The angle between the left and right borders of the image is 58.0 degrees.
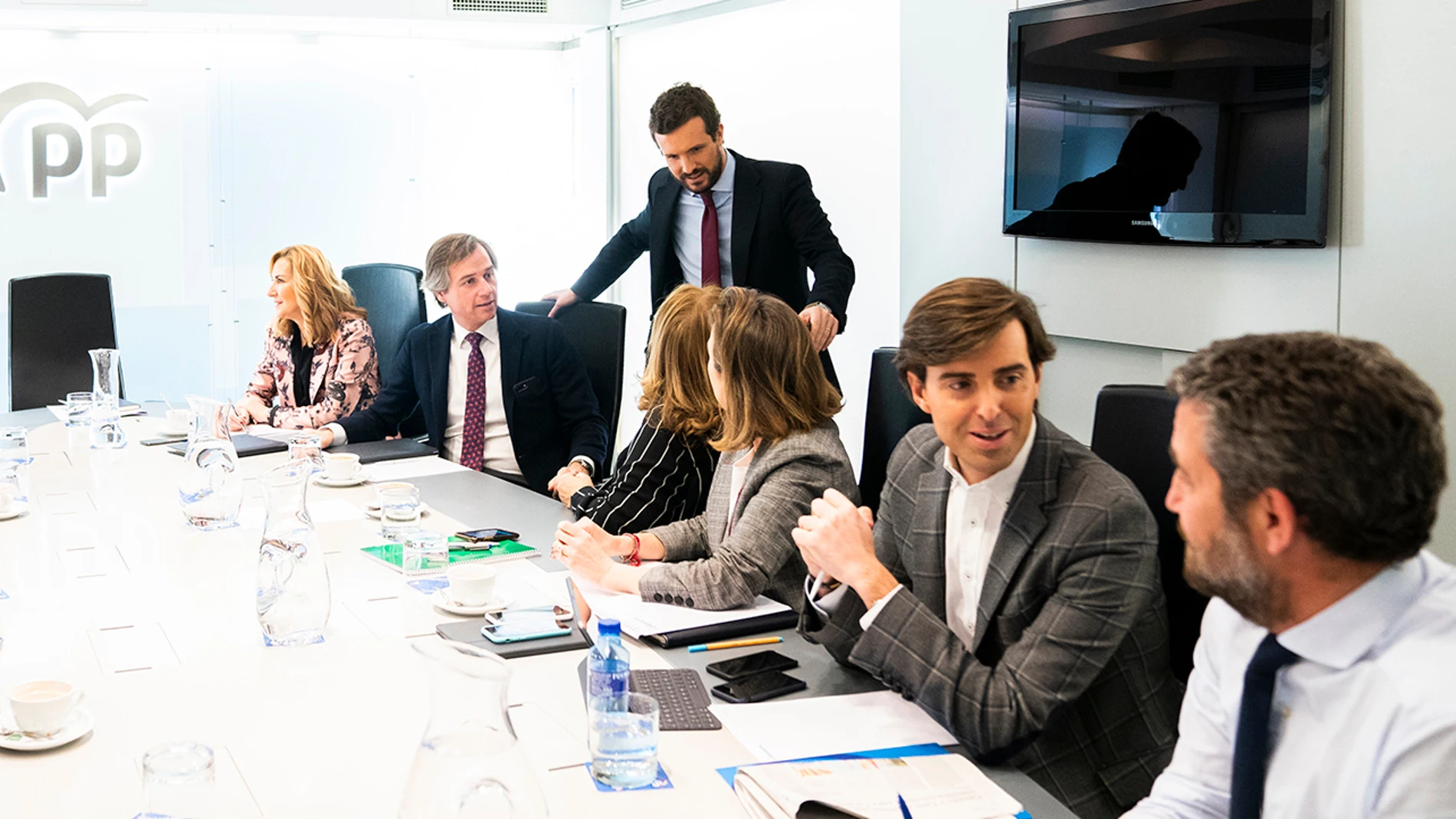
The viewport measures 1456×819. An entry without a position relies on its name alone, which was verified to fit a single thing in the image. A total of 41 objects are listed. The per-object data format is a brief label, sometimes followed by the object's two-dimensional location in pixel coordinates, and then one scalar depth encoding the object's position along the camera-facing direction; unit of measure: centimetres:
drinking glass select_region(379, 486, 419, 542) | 259
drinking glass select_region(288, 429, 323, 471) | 302
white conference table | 149
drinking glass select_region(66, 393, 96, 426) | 397
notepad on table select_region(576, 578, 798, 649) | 200
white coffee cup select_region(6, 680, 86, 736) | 160
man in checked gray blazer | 168
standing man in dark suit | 388
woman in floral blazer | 415
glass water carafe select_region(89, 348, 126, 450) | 369
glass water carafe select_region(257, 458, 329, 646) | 193
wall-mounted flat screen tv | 319
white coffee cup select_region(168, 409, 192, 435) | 393
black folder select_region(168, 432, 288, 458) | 356
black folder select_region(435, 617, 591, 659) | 194
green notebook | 250
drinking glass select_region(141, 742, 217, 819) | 115
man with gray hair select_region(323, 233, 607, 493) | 377
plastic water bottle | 151
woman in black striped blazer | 272
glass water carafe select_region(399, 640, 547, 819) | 103
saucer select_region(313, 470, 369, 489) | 320
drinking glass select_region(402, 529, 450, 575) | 240
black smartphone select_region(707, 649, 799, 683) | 186
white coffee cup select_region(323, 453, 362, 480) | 320
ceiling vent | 622
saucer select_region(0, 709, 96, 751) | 157
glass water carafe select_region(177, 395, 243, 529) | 271
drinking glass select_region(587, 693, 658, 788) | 150
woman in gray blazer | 217
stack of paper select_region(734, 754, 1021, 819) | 143
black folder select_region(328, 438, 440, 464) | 352
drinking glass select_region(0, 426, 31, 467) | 301
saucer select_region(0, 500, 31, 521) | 282
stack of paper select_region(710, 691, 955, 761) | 162
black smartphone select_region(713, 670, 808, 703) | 177
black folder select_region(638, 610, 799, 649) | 199
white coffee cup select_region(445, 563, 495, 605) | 216
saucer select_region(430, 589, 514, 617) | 216
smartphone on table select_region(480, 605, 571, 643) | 199
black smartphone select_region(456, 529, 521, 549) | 259
